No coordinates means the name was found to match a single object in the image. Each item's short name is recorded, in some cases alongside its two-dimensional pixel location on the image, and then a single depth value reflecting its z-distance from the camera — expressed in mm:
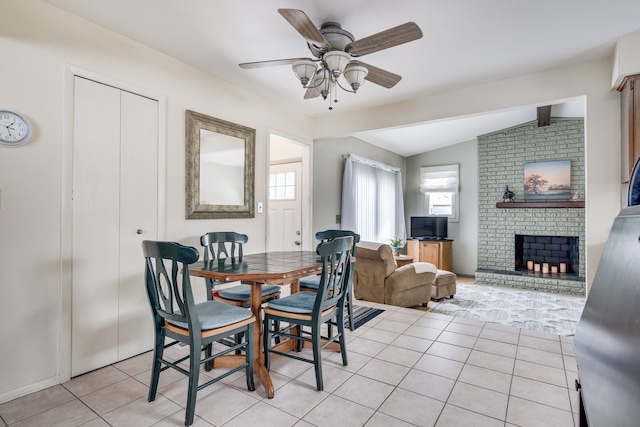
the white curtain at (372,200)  5111
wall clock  1883
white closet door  2215
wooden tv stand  6504
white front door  4488
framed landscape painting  5845
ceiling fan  1769
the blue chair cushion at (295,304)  2094
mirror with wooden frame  2914
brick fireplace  5742
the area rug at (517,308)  3811
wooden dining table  1933
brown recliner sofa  4055
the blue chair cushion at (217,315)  1791
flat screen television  6828
